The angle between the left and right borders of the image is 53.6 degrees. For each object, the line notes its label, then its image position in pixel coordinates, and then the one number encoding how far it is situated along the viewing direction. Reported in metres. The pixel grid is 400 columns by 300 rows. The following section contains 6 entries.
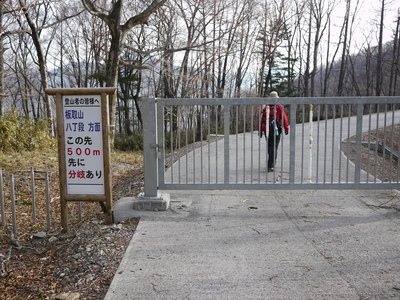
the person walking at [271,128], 8.63
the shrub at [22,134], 13.07
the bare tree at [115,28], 16.33
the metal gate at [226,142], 5.71
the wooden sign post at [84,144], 5.00
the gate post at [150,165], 5.67
